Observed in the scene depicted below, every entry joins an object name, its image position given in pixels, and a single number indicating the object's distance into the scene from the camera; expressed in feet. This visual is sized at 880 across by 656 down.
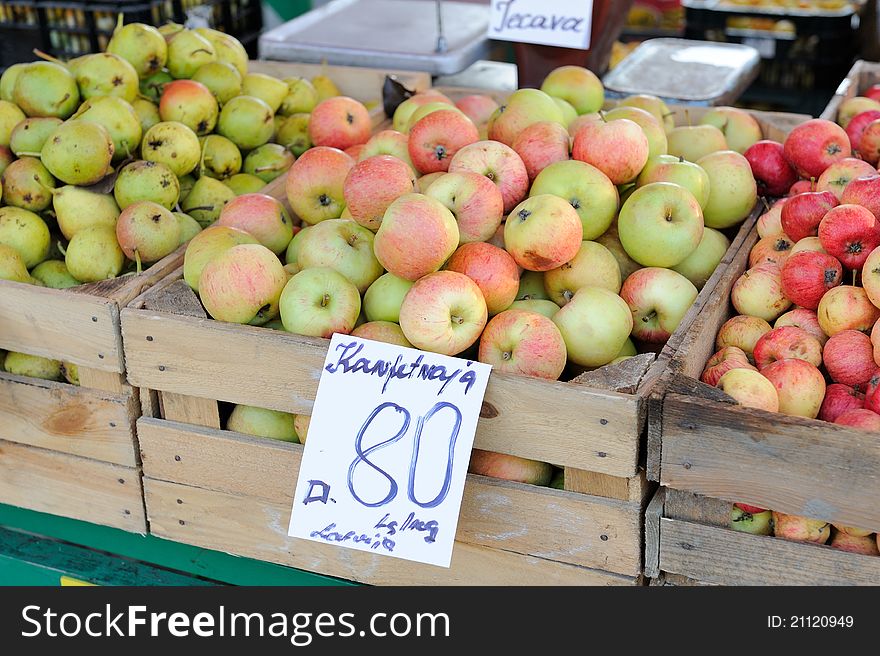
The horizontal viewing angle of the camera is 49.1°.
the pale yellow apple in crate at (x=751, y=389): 4.41
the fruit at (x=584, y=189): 5.59
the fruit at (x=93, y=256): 6.01
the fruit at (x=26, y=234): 6.19
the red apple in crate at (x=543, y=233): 5.18
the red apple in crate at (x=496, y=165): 5.71
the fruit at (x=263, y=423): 5.28
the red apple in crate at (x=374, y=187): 5.42
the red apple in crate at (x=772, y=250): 5.56
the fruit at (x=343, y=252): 5.43
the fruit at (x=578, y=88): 7.12
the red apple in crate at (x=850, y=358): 4.80
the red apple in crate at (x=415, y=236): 4.97
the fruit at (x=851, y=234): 5.08
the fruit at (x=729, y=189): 6.17
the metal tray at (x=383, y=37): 9.20
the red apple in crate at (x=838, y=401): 4.62
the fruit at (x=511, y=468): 4.86
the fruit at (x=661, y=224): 5.47
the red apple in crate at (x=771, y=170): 6.48
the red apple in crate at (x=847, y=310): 4.89
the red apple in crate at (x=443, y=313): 4.76
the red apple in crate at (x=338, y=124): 7.23
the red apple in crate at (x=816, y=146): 6.21
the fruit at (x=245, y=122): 7.31
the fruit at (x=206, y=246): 5.49
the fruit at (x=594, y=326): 5.06
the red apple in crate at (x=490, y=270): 5.11
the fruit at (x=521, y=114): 6.36
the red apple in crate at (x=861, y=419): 4.31
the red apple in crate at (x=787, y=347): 4.91
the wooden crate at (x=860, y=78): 7.99
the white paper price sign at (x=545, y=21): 8.14
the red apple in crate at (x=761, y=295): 5.28
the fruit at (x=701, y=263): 5.90
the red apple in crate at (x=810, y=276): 5.11
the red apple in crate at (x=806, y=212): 5.48
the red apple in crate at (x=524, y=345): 4.78
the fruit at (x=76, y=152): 6.29
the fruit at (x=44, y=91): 6.86
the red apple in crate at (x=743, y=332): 5.12
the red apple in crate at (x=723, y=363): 4.78
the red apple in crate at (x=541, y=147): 5.94
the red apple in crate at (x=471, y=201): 5.36
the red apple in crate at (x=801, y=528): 4.35
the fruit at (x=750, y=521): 4.48
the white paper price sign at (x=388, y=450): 4.51
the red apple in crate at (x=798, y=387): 4.58
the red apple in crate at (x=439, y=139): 5.99
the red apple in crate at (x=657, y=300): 5.37
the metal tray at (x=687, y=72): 8.65
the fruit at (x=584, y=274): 5.45
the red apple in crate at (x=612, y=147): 5.78
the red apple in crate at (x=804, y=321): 5.09
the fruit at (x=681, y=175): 5.83
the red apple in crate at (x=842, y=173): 5.80
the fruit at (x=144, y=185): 6.34
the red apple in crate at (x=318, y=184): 6.15
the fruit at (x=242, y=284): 5.14
